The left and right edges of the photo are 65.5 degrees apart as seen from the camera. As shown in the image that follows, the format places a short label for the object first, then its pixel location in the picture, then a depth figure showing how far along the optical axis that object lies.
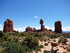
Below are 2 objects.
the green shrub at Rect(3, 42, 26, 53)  5.79
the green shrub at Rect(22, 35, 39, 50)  7.56
